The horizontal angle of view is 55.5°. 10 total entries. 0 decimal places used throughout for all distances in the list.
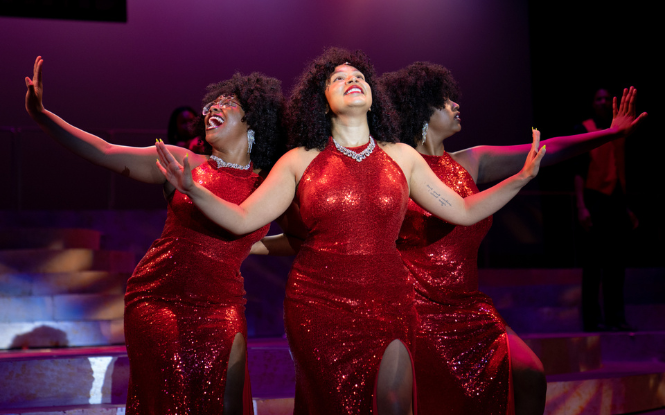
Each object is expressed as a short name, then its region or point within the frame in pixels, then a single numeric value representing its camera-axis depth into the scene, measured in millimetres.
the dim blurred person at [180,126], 4875
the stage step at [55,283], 4852
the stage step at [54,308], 4703
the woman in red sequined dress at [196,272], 2490
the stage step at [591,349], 4262
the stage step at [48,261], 5023
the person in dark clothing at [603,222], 5000
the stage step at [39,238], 5449
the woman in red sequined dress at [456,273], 2760
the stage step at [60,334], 4574
